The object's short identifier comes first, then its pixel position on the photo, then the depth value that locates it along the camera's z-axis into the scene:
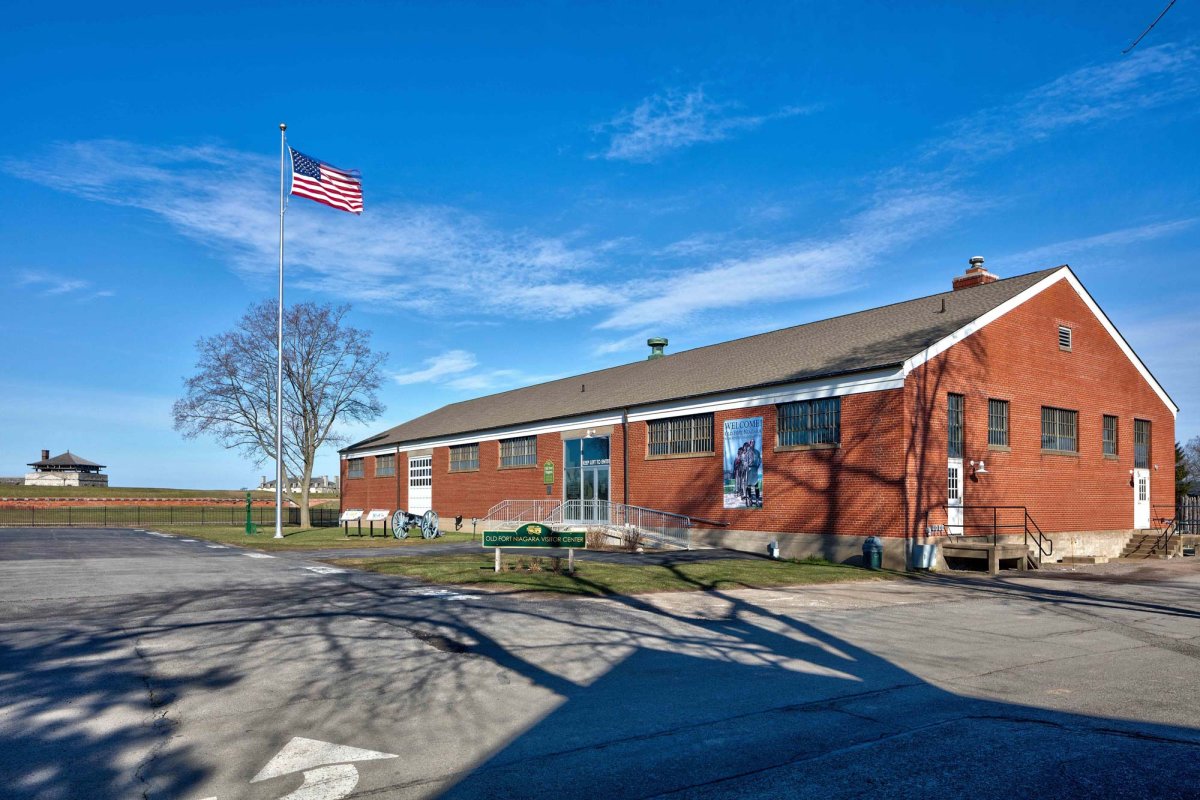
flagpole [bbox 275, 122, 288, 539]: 32.81
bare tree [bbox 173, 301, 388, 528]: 49.47
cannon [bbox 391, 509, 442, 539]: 34.66
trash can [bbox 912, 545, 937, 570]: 23.03
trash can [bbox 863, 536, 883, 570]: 23.03
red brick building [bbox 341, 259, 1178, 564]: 24.06
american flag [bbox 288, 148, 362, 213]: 31.22
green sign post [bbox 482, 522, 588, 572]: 18.64
